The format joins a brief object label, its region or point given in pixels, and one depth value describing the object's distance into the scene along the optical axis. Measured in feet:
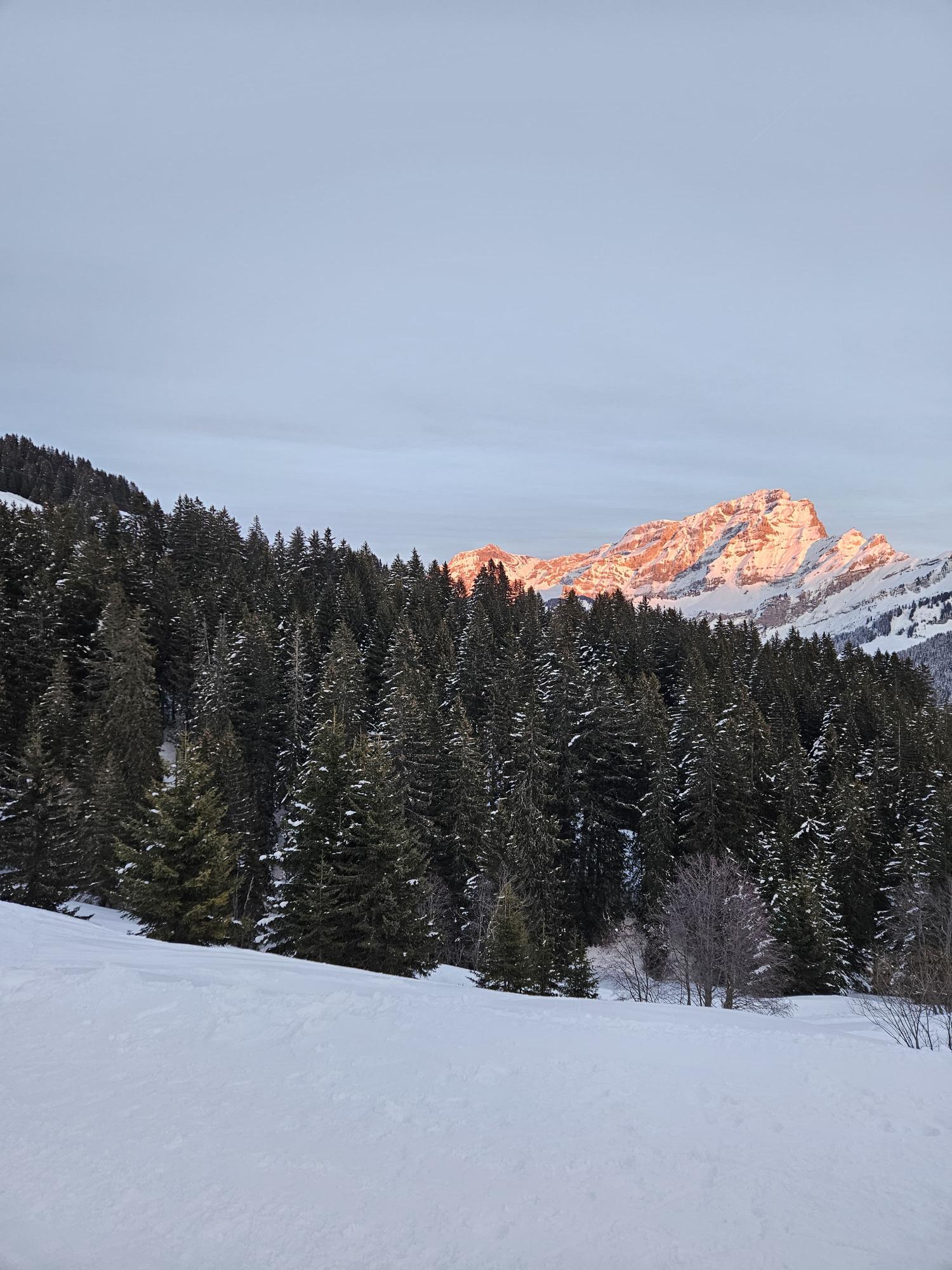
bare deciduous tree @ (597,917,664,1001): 102.68
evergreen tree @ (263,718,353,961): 68.85
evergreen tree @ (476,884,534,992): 70.33
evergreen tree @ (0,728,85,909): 81.92
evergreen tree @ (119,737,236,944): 64.23
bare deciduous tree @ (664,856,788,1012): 86.89
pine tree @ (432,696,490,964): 118.83
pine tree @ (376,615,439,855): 119.65
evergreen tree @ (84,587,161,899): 100.53
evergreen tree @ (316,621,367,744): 150.30
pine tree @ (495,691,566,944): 119.85
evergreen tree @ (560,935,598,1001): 81.56
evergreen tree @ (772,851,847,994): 102.94
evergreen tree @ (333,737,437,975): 69.21
